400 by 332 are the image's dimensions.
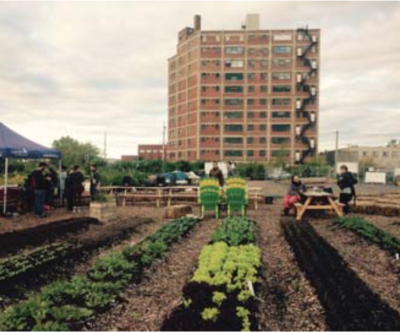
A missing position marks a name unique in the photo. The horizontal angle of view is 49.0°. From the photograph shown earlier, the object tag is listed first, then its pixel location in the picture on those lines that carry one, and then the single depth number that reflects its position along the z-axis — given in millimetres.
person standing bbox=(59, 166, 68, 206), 19156
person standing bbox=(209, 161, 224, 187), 16562
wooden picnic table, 14695
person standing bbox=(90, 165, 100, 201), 17250
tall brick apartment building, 88750
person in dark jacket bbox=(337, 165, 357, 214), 15453
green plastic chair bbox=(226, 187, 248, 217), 14922
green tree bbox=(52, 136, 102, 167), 91625
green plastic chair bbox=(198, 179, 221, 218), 14891
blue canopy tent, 15195
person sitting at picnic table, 15516
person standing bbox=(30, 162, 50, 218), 15094
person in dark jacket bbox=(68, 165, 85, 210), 16469
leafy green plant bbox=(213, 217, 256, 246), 9015
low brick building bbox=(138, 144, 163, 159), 137500
